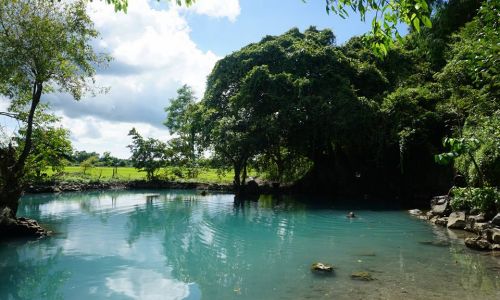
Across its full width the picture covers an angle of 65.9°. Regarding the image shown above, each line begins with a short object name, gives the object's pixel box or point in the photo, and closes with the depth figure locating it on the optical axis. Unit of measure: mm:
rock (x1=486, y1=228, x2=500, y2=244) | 12593
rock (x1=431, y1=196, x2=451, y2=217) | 19086
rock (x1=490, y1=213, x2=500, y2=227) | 13748
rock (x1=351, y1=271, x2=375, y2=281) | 9867
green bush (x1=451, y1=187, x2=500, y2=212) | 14992
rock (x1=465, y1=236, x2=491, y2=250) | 12502
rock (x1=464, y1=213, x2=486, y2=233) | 15164
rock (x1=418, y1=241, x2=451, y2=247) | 13696
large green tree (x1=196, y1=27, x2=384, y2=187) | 28797
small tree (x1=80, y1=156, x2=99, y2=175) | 49656
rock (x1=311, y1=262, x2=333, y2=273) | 10570
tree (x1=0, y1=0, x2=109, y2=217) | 15789
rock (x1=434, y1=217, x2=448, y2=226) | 17781
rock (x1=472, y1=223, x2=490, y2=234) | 14128
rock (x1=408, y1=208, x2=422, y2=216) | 21531
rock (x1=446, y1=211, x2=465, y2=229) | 16672
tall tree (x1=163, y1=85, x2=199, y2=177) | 36184
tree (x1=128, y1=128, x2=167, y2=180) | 45594
